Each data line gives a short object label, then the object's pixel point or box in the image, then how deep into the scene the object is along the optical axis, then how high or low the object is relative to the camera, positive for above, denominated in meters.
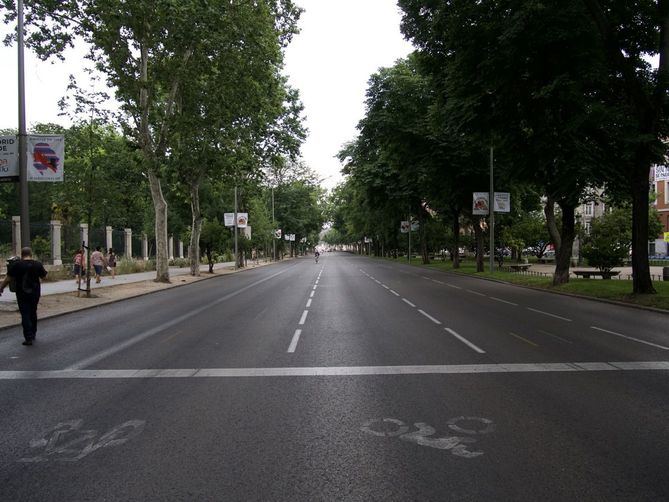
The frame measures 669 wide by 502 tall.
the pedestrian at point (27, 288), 9.67 -0.88
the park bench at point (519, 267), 35.50 -1.71
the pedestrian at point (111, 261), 30.23 -1.19
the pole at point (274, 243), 63.81 -0.37
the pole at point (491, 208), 29.33 +1.89
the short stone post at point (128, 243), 41.28 -0.22
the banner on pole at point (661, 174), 56.55 +7.42
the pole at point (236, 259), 44.30 -1.60
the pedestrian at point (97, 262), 25.03 -1.04
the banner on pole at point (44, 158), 14.75 +2.30
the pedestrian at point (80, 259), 23.14 -0.84
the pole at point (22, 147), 14.41 +2.56
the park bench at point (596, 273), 27.33 -1.63
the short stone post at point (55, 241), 30.55 -0.06
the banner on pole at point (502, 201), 28.69 +2.21
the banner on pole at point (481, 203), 30.06 +2.20
